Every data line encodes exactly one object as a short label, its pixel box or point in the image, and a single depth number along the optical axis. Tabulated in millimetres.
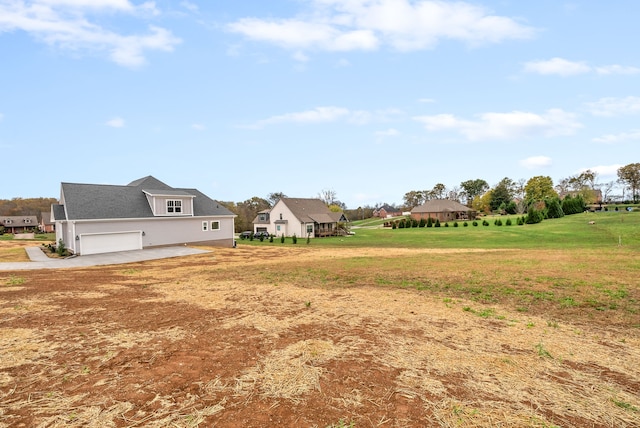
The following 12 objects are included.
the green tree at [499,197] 81312
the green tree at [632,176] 77875
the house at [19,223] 75812
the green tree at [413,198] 114000
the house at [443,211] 69062
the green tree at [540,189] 76081
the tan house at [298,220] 48281
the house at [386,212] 110462
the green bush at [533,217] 48253
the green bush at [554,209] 53938
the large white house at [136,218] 23750
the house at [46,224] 66938
